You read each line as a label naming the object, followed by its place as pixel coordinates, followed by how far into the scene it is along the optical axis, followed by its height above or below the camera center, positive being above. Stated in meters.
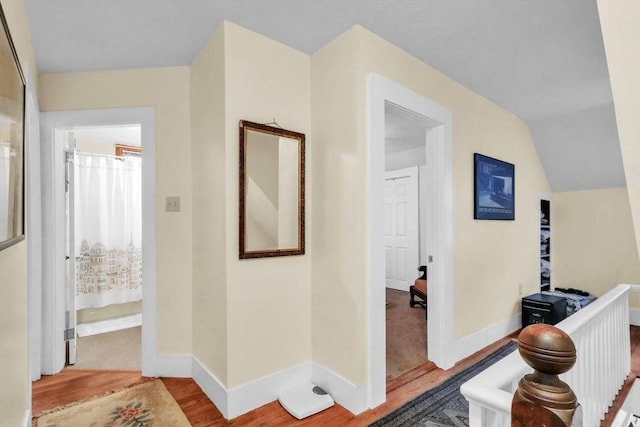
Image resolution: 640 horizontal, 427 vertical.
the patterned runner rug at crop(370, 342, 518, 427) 1.85 -1.19
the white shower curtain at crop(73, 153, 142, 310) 3.48 -0.15
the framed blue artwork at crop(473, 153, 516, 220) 2.92 +0.25
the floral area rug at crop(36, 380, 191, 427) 1.86 -1.19
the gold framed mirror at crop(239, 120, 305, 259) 1.99 +0.16
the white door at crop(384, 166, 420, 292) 5.21 -0.22
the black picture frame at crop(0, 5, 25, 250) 1.03 +0.26
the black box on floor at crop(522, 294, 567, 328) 3.23 -0.97
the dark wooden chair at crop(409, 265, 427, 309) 3.86 -0.94
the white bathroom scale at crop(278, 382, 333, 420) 1.91 -1.14
